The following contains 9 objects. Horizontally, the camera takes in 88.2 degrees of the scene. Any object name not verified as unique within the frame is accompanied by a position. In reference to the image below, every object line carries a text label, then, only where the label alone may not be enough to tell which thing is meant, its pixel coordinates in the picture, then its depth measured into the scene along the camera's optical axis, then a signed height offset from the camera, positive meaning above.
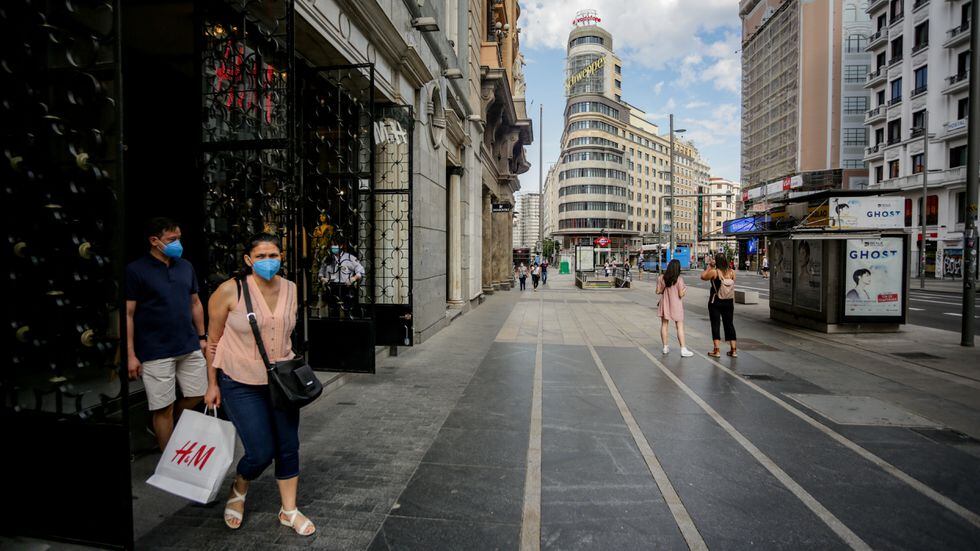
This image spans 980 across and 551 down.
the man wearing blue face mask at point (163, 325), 3.88 -0.51
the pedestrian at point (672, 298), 9.16 -0.70
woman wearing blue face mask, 3.12 -0.71
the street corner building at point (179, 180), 2.78 +0.79
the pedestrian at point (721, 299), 9.02 -0.69
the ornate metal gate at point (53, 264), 2.73 -0.02
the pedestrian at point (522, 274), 28.06 -0.77
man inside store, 7.29 -0.22
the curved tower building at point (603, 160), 94.38 +20.14
